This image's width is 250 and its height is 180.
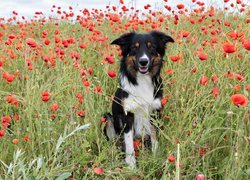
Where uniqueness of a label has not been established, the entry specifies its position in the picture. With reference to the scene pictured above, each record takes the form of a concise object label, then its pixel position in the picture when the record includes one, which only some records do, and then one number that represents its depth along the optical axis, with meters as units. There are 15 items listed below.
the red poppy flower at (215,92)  2.50
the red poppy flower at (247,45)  2.25
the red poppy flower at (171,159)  2.04
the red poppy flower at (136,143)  3.49
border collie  3.51
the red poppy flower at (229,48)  2.26
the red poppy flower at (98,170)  2.03
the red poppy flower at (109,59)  2.91
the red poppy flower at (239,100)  1.72
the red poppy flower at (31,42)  2.68
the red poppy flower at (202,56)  2.55
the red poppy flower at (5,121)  2.53
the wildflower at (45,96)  2.41
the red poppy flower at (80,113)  2.80
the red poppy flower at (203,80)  2.47
